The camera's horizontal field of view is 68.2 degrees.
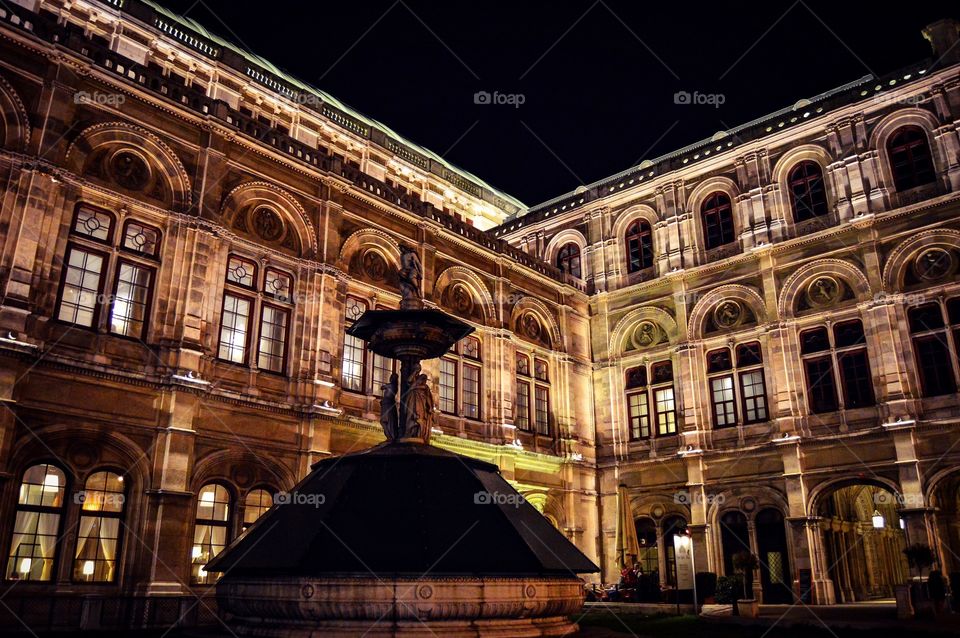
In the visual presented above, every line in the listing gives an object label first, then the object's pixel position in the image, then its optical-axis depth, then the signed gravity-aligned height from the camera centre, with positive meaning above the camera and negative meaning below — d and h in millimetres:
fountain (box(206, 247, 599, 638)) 8422 -60
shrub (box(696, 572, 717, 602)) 20203 -957
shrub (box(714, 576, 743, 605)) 17656 -945
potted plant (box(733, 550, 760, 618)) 17312 -798
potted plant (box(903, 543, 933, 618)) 16031 -774
